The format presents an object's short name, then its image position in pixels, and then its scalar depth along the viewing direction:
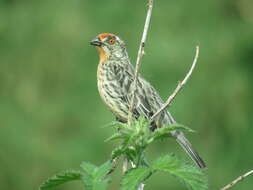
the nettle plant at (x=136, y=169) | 5.93
